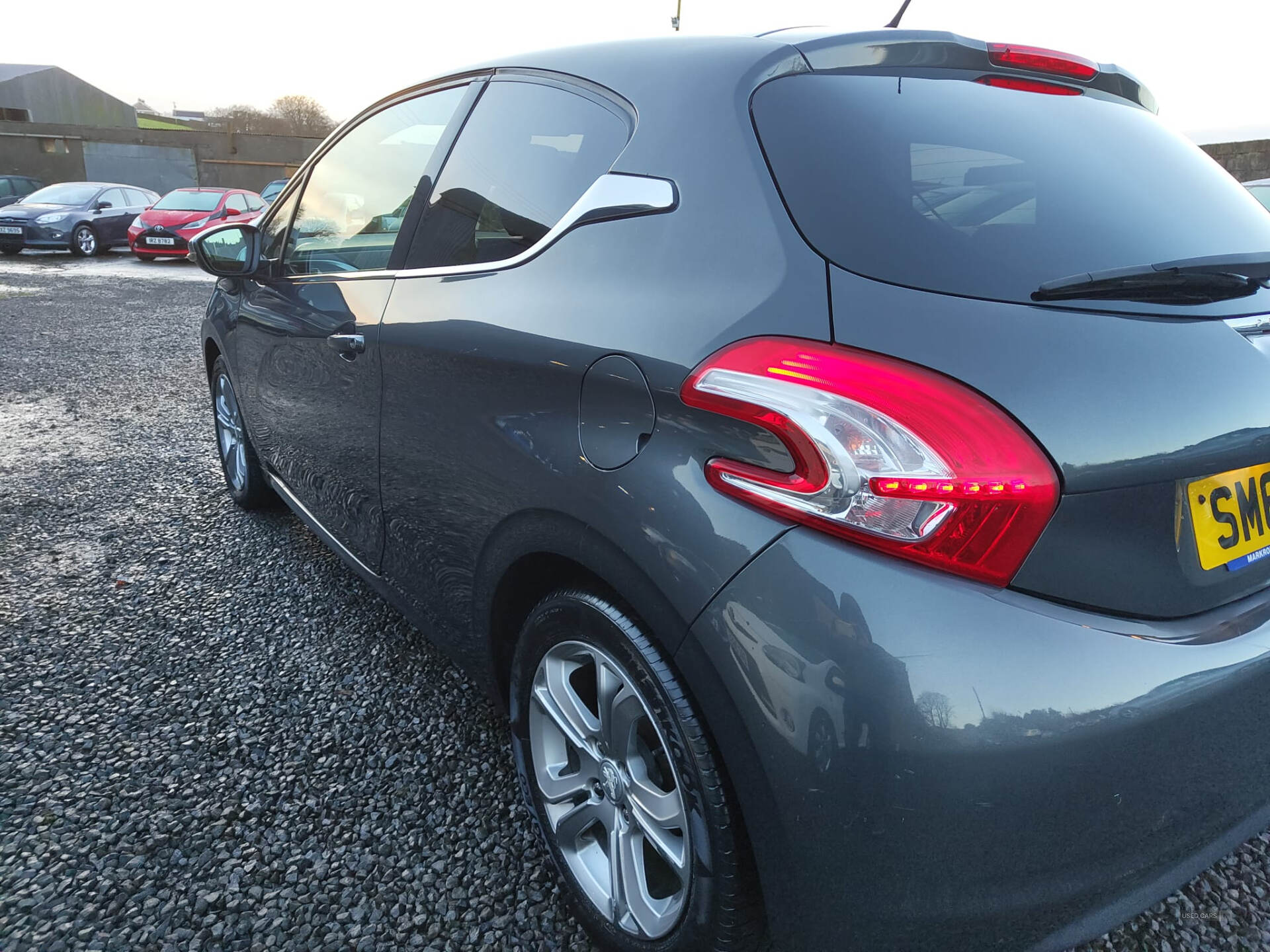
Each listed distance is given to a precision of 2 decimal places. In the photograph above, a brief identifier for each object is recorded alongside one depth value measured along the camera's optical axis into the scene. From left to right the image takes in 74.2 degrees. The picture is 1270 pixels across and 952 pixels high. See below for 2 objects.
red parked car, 14.71
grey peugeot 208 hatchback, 1.06
